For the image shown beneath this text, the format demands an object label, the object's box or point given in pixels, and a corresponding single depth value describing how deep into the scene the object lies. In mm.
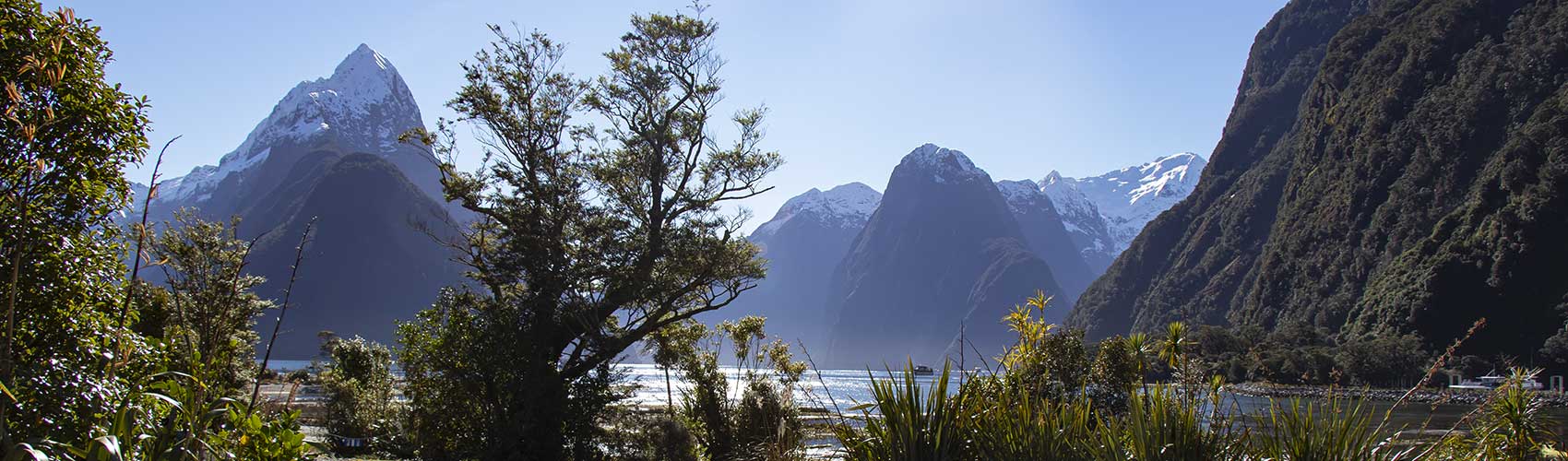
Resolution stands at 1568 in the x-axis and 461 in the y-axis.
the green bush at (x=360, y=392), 22469
